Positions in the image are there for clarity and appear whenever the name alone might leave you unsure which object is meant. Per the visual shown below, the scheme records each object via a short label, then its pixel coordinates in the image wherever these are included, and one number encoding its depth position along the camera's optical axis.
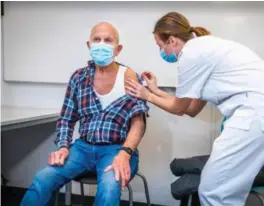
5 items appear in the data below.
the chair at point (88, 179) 1.77
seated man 1.71
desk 1.89
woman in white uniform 1.46
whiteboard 2.23
